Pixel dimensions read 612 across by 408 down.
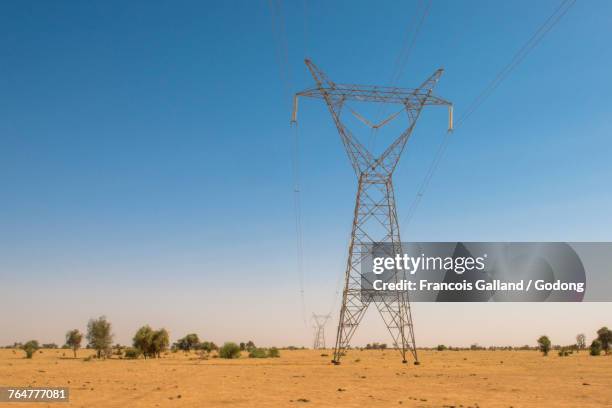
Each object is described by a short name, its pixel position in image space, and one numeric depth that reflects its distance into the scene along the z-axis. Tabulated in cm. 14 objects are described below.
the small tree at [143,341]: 9106
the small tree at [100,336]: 9394
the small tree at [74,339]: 10831
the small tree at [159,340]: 9219
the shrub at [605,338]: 11675
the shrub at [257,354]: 8844
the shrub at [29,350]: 7981
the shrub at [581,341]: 14804
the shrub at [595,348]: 9742
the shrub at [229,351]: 8738
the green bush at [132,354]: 8917
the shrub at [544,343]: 10488
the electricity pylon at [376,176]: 5256
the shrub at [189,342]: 14125
